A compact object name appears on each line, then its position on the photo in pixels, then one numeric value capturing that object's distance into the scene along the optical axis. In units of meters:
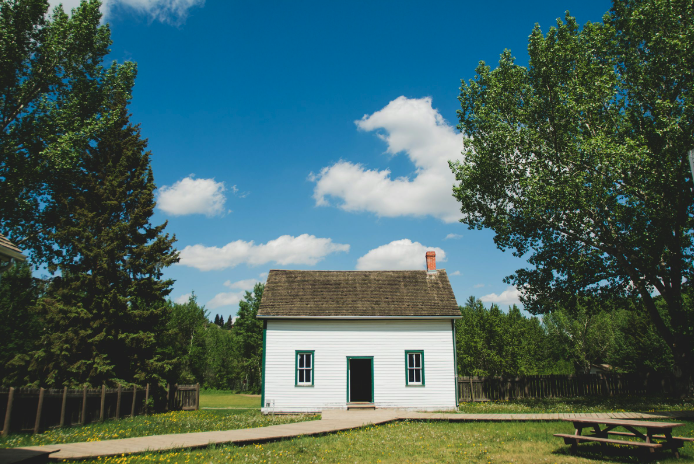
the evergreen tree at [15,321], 27.66
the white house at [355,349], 21.12
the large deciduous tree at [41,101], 21.75
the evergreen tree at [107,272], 21.81
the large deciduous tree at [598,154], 18.89
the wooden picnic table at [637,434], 8.32
